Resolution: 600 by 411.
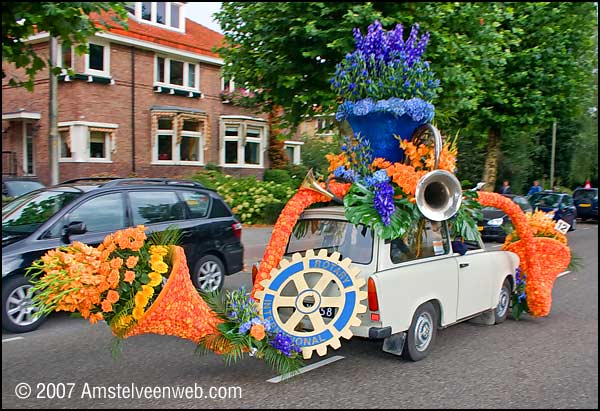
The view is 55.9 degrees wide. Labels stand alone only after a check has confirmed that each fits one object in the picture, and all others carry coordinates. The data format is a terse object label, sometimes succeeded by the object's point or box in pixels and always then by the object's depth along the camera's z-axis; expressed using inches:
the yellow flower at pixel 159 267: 181.0
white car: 197.0
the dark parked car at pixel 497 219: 308.4
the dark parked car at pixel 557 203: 807.3
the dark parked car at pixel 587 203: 1002.1
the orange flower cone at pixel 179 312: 177.0
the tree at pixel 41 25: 318.3
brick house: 830.5
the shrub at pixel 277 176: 875.0
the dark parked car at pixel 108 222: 252.4
